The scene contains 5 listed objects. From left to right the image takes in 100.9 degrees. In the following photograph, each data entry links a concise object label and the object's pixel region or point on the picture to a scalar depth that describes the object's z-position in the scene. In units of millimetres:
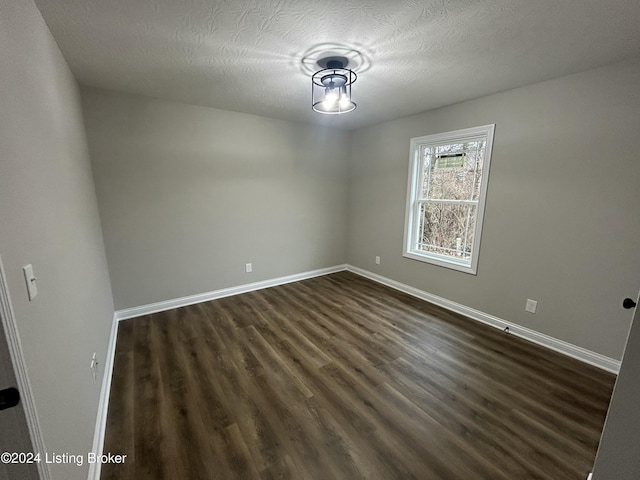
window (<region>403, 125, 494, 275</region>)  2990
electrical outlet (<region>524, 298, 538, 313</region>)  2607
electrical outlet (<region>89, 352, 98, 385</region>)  1627
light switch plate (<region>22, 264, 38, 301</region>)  889
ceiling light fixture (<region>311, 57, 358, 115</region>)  2090
